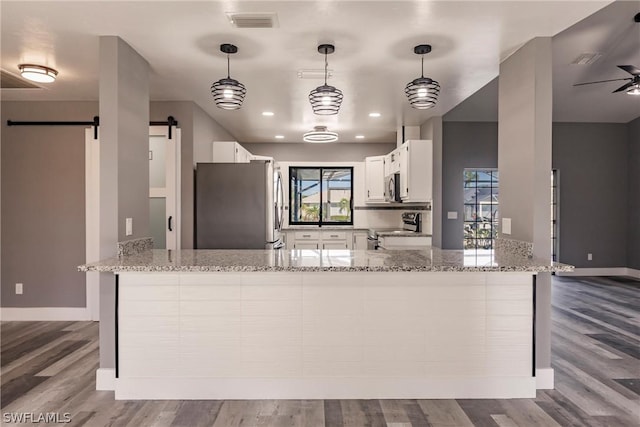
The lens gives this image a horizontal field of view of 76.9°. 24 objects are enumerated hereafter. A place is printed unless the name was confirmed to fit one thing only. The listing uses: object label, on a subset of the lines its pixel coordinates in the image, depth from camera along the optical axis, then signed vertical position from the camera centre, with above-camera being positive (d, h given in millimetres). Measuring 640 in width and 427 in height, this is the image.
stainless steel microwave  5355 +306
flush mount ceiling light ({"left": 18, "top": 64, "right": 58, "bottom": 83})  3188 +1091
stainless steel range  5156 -319
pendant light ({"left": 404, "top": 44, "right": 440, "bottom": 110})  2650 +780
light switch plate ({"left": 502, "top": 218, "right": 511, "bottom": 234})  2957 -116
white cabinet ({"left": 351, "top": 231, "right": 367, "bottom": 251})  6508 -474
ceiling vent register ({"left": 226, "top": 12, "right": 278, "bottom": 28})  2355 +1135
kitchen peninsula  2527 -776
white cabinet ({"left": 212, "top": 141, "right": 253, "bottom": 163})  4973 +708
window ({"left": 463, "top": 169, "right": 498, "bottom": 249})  6781 +49
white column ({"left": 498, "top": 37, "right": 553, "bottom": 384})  2664 +312
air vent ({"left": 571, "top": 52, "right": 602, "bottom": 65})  3995 +1547
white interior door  4137 +136
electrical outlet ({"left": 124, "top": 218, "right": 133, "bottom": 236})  2805 -125
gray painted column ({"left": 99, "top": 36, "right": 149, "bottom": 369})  2668 +305
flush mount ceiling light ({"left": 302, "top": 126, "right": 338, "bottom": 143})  4723 +871
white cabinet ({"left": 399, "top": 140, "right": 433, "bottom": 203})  4988 +483
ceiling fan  3828 +1284
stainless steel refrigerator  4219 +35
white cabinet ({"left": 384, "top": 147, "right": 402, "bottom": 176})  5445 +671
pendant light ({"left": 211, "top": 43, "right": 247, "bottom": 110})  2613 +759
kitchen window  7152 +259
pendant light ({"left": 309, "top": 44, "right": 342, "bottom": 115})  2662 +734
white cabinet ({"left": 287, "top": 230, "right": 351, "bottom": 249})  6512 -477
